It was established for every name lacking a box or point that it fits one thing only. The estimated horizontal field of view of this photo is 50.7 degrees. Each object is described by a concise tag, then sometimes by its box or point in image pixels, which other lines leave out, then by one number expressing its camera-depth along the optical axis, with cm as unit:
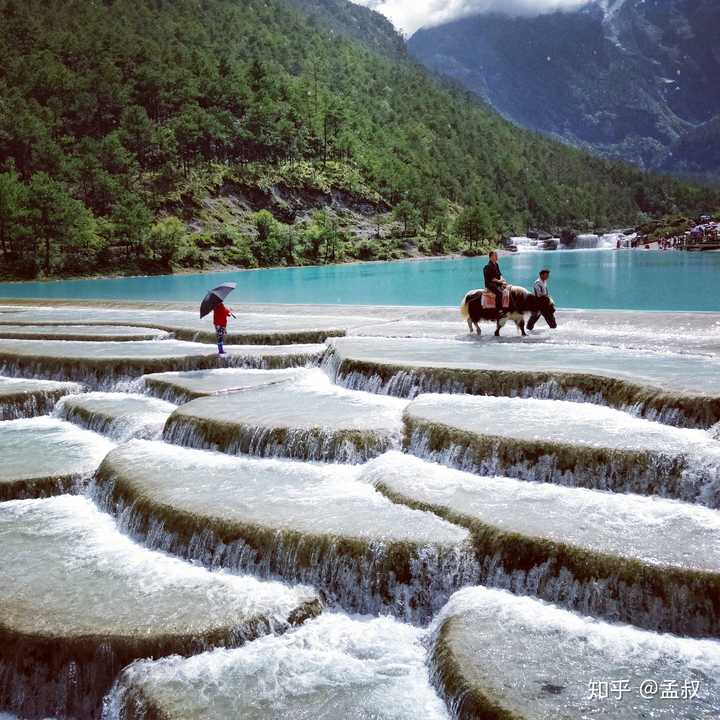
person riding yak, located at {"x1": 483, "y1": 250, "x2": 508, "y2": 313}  1761
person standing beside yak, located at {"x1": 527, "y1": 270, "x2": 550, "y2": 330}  1820
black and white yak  1836
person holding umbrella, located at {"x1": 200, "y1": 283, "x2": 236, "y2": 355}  1642
